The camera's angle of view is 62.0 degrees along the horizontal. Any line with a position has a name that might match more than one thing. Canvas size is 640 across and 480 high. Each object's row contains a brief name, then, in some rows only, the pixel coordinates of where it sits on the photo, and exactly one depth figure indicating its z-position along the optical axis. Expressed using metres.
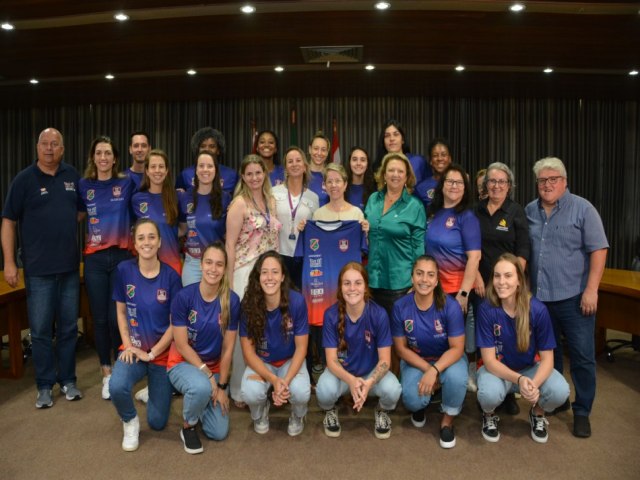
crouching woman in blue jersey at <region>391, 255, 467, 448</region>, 3.16
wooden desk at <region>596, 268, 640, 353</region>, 4.43
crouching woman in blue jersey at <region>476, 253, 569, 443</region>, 3.09
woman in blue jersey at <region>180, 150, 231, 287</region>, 3.74
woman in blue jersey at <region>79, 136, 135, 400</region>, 3.79
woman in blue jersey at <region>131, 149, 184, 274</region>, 3.78
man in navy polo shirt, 3.66
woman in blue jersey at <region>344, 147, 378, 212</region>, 4.08
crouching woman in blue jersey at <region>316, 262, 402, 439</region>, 3.19
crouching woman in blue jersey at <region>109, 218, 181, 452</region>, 3.24
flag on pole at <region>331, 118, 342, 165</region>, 7.10
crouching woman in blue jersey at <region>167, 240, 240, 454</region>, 3.10
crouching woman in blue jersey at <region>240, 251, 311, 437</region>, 3.20
